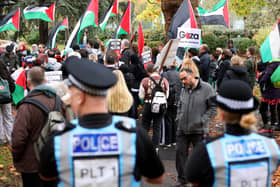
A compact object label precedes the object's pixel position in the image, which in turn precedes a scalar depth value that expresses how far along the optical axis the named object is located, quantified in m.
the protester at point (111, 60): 7.85
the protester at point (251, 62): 11.10
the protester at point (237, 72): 7.61
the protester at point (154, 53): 11.99
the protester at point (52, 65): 9.43
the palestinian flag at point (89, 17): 10.74
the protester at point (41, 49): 14.62
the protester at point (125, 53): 10.41
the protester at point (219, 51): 14.72
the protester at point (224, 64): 11.33
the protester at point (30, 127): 4.21
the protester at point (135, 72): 10.16
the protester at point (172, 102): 8.52
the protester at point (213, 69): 14.29
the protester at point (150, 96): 7.84
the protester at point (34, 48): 14.89
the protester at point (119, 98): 6.33
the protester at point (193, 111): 5.95
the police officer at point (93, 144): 2.53
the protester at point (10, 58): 12.63
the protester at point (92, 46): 11.78
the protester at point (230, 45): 17.54
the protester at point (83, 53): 9.38
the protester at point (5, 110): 7.80
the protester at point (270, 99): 9.30
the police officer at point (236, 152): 2.70
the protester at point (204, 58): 11.29
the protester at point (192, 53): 9.82
